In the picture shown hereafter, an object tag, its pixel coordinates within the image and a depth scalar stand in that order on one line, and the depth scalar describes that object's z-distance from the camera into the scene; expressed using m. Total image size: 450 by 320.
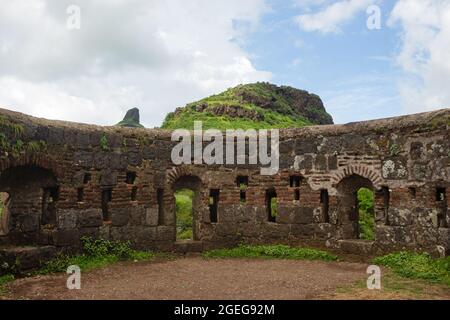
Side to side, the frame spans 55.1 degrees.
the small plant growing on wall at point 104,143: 11.00
